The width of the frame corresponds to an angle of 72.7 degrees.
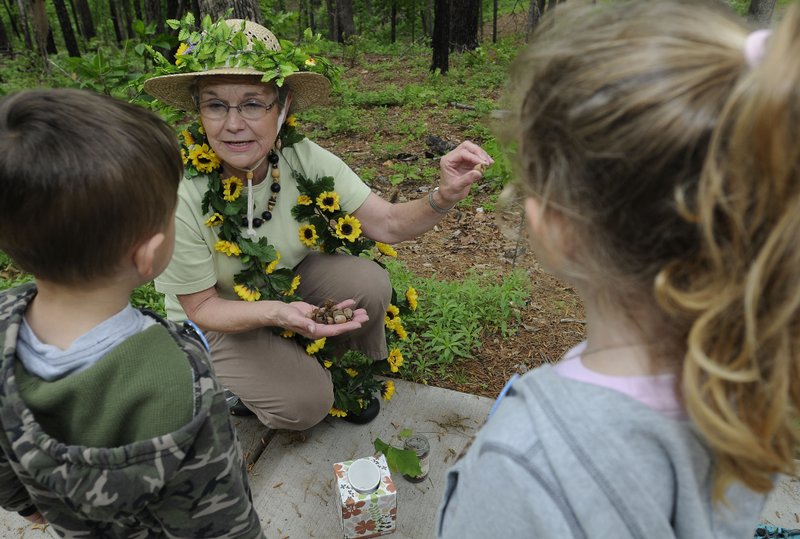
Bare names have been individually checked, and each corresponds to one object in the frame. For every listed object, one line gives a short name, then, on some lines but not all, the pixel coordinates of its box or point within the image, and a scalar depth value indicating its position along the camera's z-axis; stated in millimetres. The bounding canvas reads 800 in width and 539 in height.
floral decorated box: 1834
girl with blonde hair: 659
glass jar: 2146
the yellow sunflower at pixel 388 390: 2529
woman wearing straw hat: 2041
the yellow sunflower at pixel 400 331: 2660
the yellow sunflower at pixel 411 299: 2752
